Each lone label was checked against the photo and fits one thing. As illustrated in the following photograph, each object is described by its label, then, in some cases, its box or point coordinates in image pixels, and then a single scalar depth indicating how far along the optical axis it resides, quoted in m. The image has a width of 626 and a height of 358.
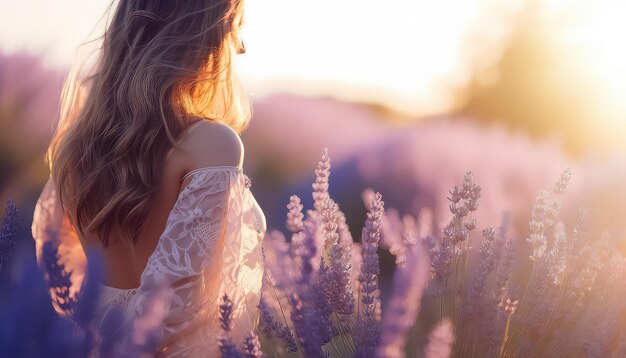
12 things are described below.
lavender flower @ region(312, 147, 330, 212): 1.67
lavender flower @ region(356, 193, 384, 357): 1.26
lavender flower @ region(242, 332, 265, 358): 0.96
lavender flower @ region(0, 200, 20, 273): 1.34
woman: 1.53
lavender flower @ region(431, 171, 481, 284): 1.52
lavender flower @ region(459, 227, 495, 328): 1.43
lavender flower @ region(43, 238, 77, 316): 0.91
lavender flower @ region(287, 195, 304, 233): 1.44
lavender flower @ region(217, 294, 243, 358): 0.93
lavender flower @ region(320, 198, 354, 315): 1.35
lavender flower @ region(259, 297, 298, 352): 1.42
